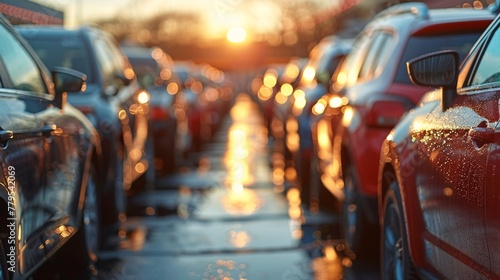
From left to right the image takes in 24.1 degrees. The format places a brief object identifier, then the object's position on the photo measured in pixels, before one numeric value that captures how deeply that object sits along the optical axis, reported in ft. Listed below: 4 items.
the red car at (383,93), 26.43
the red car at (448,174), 14.48
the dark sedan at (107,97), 34.65
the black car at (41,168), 17.66
